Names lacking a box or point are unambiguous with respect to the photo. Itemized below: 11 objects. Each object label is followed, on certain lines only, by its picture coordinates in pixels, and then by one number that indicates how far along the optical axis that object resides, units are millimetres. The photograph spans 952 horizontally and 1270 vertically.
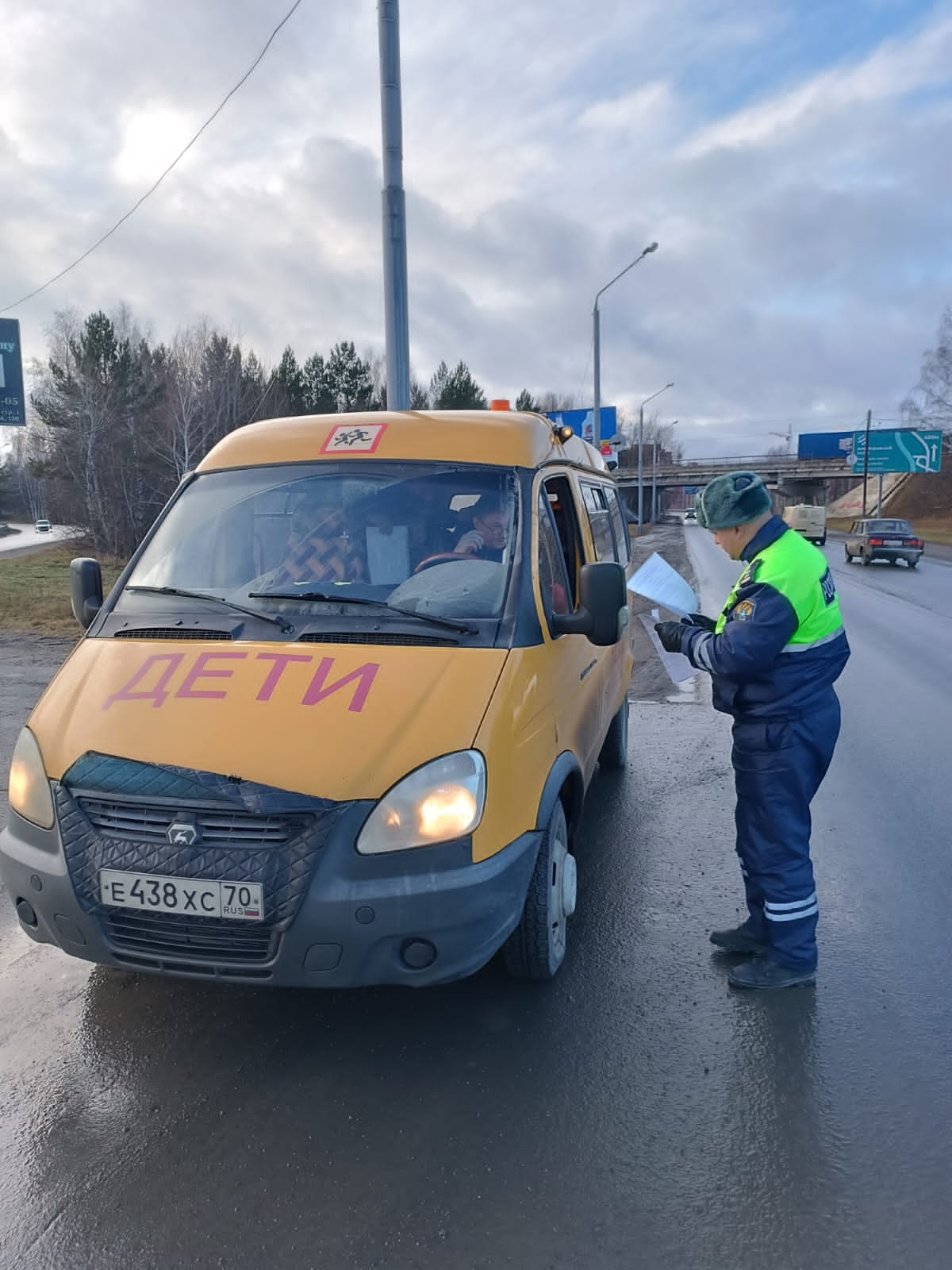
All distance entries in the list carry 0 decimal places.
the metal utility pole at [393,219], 8141
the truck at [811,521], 43781
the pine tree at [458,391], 58219
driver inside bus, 3518
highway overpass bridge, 81562
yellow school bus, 2580
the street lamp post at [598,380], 24781
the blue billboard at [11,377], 21484
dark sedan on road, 29594
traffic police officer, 3320
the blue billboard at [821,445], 72250
